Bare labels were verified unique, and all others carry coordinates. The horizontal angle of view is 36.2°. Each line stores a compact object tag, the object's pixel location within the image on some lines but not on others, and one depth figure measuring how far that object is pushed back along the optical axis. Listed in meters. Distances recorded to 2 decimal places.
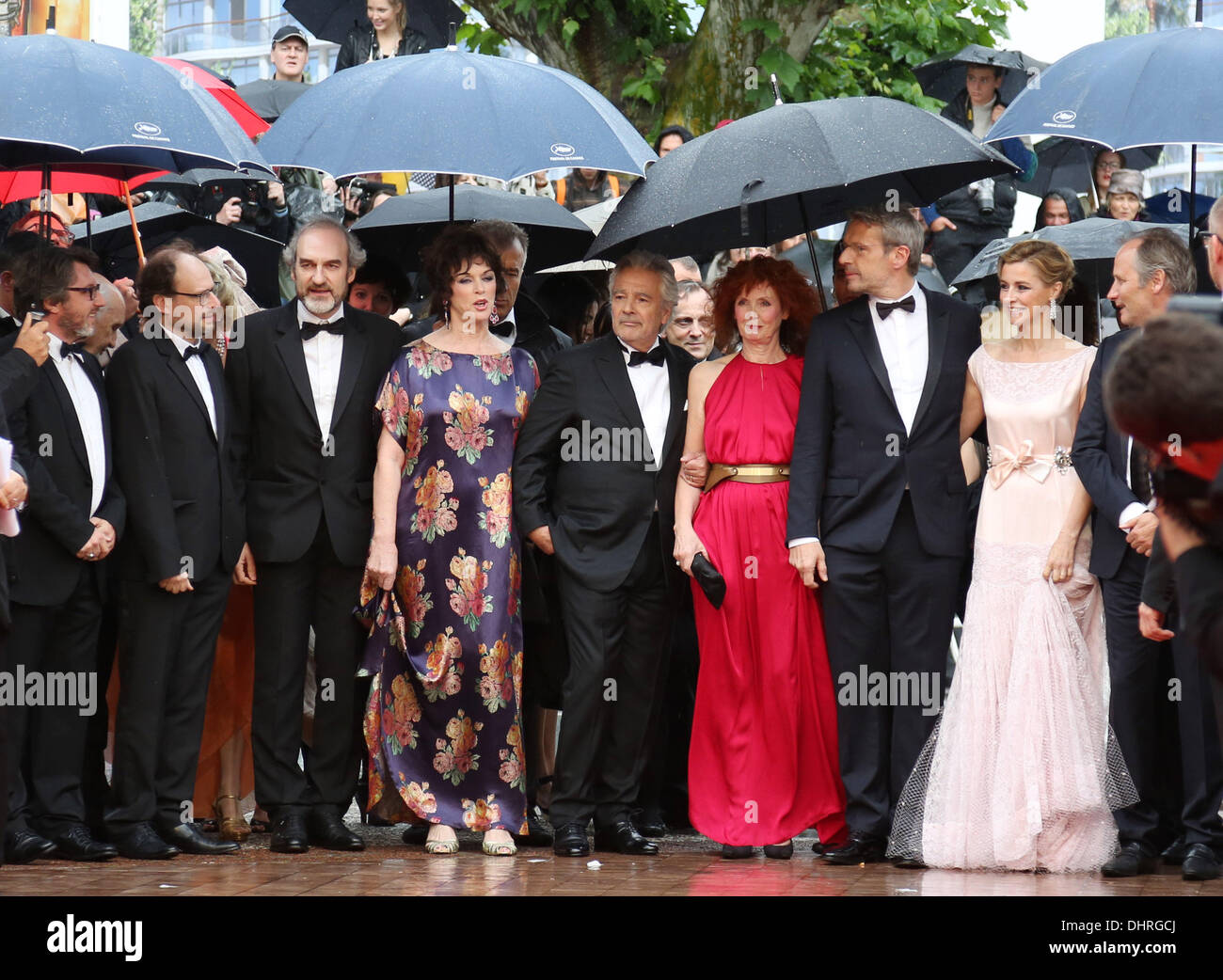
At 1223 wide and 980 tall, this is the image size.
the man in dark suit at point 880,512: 7.36
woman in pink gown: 7.12
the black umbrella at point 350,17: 12.34
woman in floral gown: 7.66
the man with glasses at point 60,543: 7.26
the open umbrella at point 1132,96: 7.33
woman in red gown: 7.54
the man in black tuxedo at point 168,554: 7.45
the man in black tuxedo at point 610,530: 7.64
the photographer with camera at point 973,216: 11.77
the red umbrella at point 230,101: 9.15
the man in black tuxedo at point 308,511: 7.68
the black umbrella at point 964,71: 12.73
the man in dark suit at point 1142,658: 7.02
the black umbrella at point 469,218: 9.12
